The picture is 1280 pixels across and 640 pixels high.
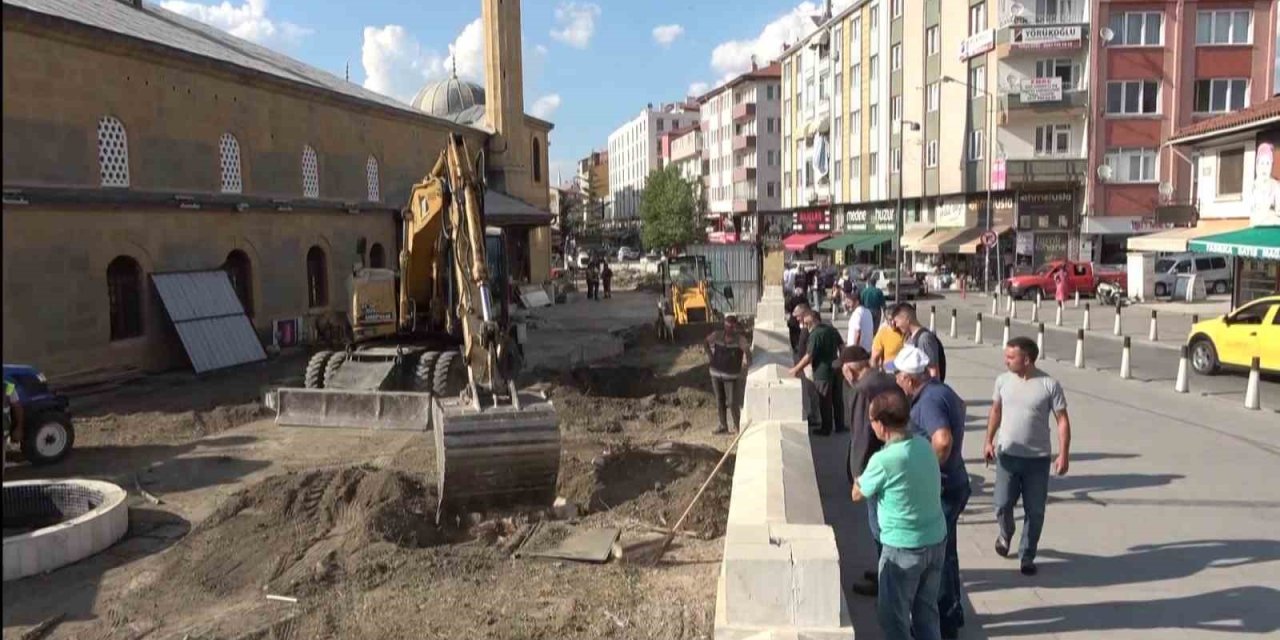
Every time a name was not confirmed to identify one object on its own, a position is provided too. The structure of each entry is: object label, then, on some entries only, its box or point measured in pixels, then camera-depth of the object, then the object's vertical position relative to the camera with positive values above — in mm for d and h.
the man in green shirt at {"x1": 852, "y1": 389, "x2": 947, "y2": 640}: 4867 -1278
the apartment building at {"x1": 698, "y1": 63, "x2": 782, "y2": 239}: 77000 +10168
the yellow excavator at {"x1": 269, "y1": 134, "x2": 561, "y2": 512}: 9000 -1374
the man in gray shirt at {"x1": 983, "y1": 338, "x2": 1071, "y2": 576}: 6615 -1175
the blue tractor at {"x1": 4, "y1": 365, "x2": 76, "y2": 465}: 11930 -1894
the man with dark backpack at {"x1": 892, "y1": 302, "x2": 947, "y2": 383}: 9125 -685
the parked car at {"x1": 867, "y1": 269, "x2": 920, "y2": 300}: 35969 -696
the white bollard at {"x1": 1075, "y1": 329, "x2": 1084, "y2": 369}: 18156 -1613
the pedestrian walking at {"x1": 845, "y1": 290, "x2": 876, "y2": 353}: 12375 -804
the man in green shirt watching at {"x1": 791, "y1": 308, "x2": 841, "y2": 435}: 10922 -1104
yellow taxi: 15484 -1265
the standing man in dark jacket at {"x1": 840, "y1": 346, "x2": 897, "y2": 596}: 6109 -1099
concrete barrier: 4430 -1450
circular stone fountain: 7918 -2330
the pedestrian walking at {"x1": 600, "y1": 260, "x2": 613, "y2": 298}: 42875 -454
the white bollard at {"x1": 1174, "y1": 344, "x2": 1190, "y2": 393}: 15109 -1806
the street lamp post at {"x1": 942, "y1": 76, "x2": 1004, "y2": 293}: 41094 +5830
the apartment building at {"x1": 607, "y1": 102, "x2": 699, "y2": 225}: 131250 +17462
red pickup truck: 35856 -565
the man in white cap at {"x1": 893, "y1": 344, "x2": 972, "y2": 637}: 5750 -1160
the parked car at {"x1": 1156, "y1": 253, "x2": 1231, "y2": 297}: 34844 -212
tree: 74938 +4286
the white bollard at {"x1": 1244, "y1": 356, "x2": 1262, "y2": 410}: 13406 -1767
